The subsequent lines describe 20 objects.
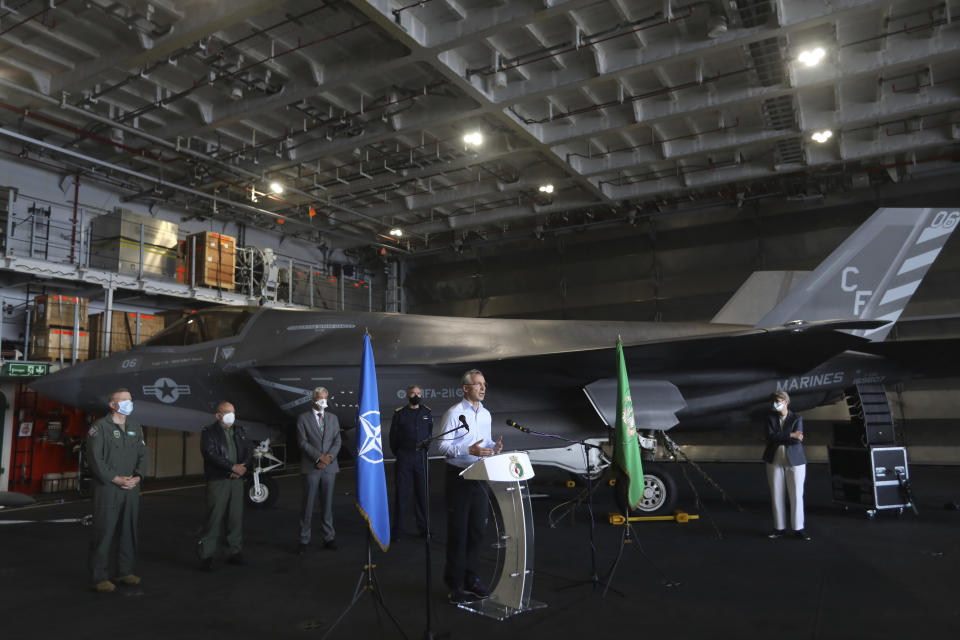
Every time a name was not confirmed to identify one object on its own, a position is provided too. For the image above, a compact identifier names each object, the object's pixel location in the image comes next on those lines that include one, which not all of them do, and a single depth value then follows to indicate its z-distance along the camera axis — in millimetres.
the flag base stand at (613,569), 4489
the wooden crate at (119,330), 12001
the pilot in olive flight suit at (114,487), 4867
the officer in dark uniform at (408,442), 6797
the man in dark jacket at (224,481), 5504
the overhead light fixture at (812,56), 9406
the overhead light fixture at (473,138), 12406
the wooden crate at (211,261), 13656
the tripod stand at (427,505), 3399
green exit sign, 10539
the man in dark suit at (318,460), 6148
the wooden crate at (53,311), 11516
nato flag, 3756
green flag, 4695
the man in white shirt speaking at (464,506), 4254
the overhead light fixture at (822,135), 12234
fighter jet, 8266
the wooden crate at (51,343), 11414
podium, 3963
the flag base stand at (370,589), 3555
